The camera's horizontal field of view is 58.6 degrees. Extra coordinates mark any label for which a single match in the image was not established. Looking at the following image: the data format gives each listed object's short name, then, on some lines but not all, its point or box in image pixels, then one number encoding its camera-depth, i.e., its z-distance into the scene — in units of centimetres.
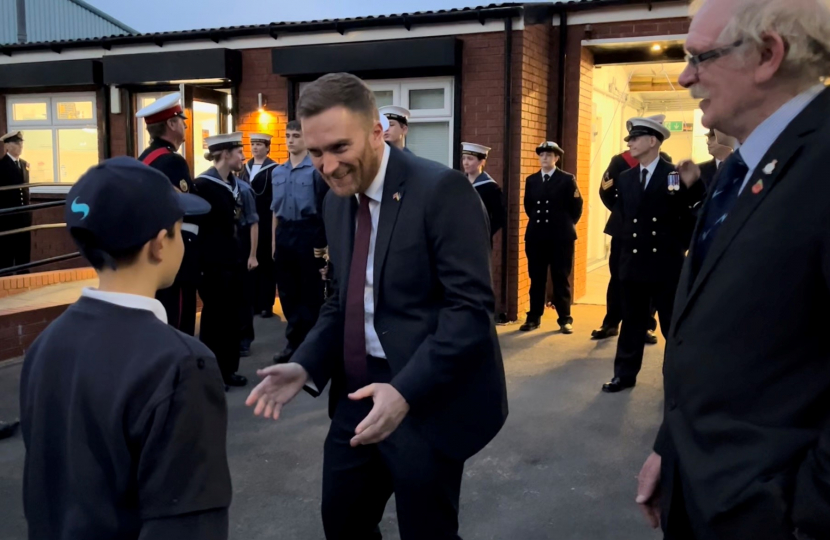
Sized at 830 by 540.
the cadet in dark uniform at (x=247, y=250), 694
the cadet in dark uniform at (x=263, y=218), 852
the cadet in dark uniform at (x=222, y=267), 608
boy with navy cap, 155
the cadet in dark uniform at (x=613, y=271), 791
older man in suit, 145
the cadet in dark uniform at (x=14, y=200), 973
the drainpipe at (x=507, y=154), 875
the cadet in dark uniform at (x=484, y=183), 806
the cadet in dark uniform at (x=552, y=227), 838
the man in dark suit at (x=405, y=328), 227
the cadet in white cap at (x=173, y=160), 520
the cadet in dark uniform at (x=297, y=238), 685
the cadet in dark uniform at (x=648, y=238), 590
